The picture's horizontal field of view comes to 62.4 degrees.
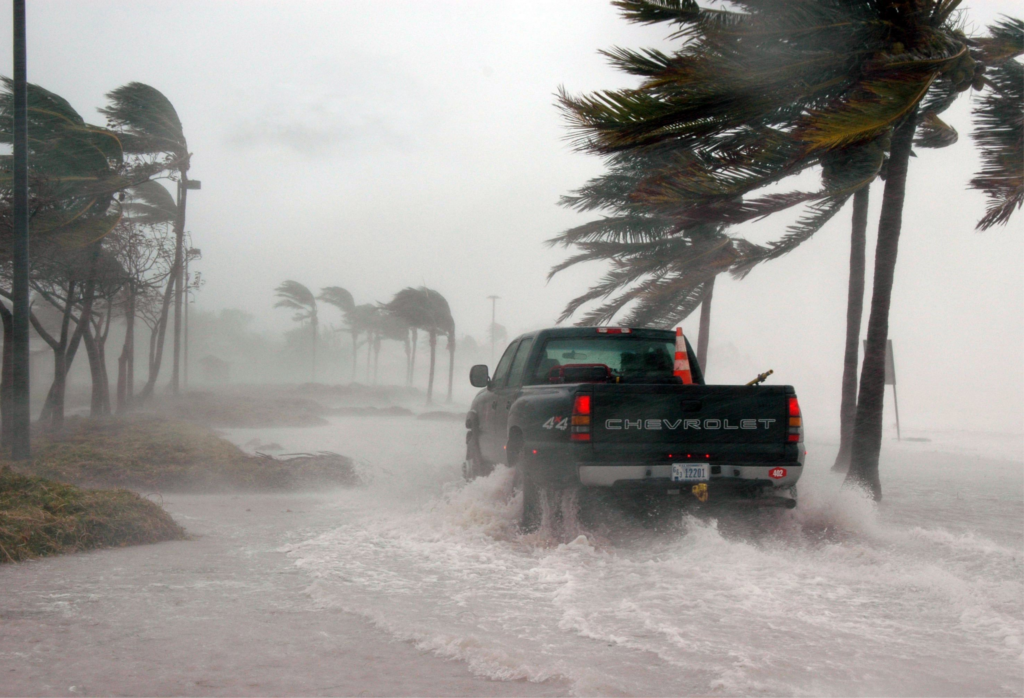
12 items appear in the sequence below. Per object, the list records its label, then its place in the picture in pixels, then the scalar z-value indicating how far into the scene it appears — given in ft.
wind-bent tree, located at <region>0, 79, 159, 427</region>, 56.03
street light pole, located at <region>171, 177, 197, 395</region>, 88.58
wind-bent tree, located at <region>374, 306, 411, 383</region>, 205.25
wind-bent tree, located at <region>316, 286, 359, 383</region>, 229.86
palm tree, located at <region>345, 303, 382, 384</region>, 231.42
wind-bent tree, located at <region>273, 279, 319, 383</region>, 226.99
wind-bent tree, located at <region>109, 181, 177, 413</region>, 73.41
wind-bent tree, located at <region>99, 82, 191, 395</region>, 75.77
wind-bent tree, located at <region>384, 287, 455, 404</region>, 157.17
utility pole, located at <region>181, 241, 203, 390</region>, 94.79
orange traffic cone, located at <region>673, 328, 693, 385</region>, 26.71
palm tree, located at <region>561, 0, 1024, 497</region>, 29.14
